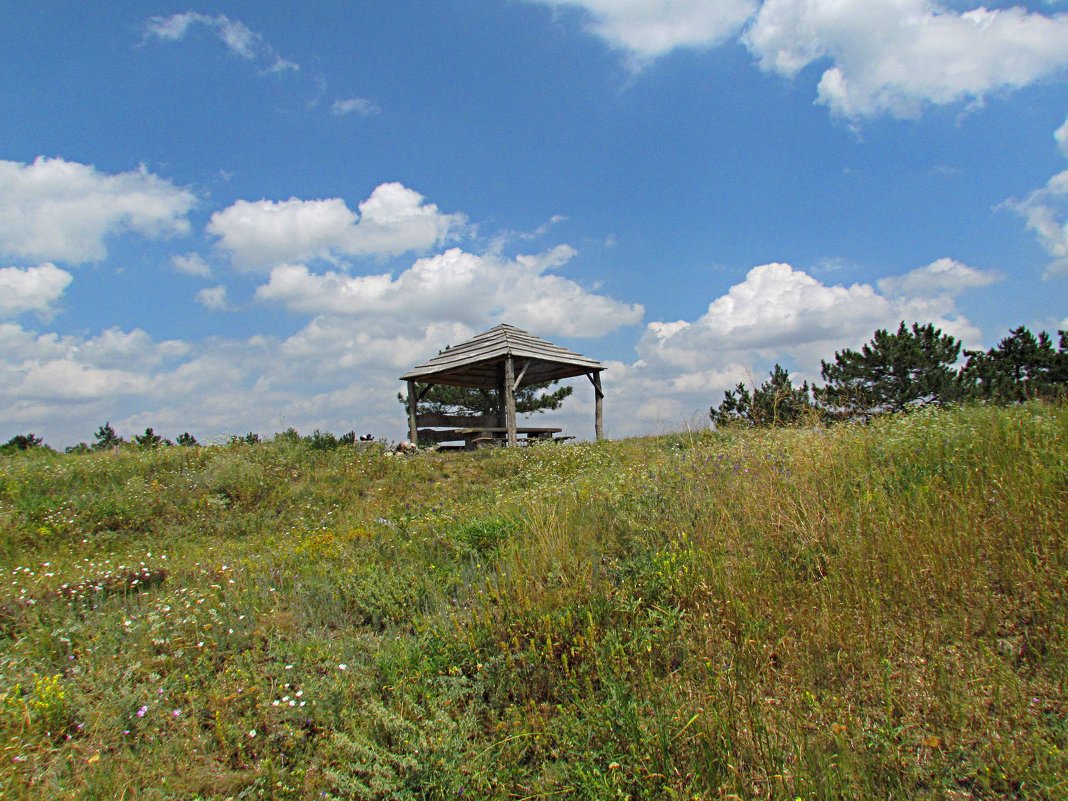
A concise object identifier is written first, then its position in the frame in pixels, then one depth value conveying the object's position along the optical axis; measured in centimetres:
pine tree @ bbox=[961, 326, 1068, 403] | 1892
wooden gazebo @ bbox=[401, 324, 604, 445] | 1559
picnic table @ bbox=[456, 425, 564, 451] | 1565
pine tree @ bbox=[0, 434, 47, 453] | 1621
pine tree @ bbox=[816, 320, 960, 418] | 1964
